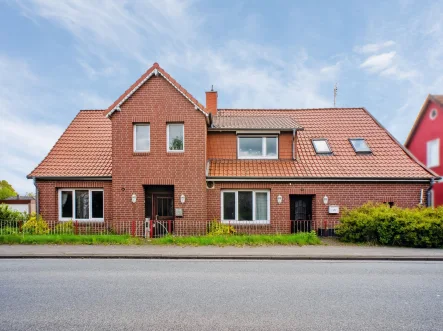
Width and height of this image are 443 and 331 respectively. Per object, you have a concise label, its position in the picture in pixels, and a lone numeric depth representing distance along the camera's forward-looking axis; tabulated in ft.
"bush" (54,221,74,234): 43.16
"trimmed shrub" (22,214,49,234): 42.52
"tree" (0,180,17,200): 148.00
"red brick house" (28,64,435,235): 43.62
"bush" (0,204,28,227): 46.36
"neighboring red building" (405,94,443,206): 62.69
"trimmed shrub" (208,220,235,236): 41.70
